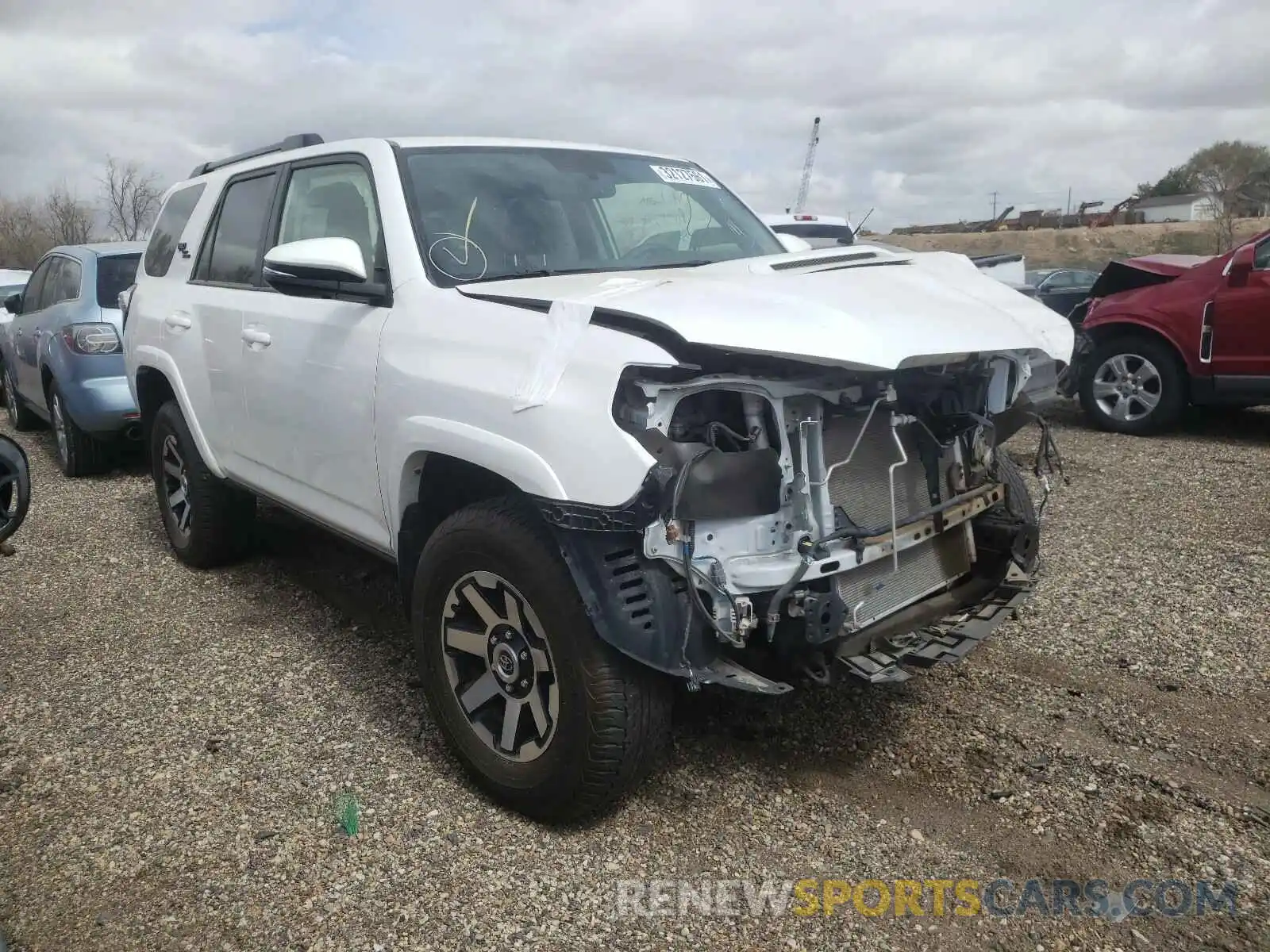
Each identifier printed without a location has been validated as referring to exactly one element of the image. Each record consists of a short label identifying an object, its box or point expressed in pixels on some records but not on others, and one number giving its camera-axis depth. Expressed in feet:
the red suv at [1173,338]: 24.54
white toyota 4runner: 8.02
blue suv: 22.84
